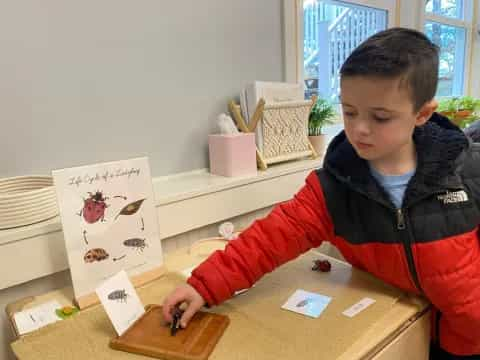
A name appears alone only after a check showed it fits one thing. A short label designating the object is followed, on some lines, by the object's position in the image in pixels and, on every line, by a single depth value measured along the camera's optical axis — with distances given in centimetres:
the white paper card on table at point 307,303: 85
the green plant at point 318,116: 169
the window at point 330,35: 198
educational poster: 88
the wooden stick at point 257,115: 138
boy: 76
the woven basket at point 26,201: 90
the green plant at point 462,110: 196
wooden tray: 71
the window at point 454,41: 290
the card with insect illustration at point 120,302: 77
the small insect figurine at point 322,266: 103
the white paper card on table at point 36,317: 84
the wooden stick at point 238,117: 141
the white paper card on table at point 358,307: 83
